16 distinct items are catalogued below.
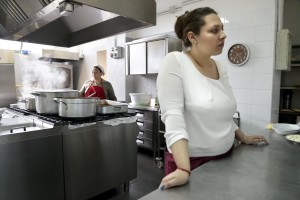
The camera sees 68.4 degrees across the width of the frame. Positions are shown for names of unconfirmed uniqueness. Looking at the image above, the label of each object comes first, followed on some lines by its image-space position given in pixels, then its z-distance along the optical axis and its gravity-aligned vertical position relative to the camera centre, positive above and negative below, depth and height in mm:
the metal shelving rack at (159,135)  3337 -775
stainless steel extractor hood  1415 +540
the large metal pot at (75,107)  1887 -197
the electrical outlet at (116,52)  4410 +651
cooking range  1633 -610
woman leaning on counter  894 -47
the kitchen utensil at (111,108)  2178 -234
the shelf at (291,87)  3388 -28
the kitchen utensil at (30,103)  2389 -213
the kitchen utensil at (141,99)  3759 -248
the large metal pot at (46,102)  2105 -172
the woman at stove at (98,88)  3363 -58
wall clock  2891 +421
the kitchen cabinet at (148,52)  3607 +566
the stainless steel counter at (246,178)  636 -313
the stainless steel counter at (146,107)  3415 -369
